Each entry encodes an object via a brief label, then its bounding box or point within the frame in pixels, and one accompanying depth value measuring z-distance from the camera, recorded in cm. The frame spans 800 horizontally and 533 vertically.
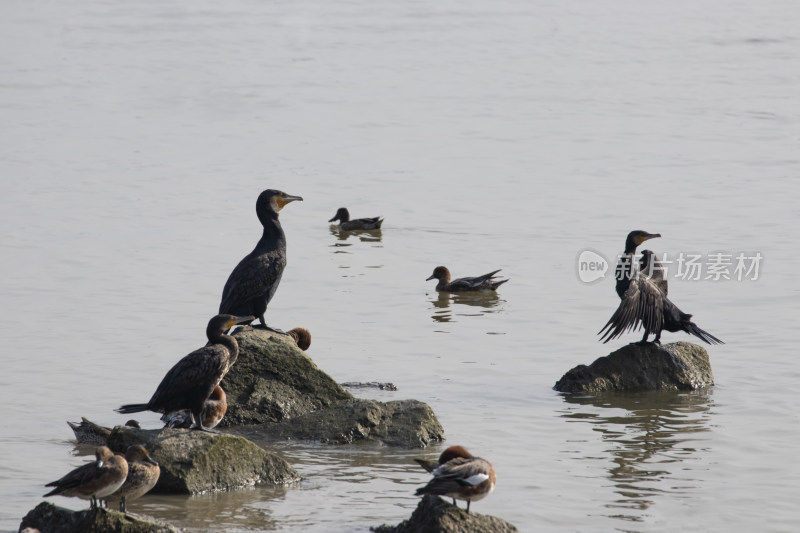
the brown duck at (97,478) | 1361
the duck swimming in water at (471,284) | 3116
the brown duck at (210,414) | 1758
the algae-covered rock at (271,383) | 1945
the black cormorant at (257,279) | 2074
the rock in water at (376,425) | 1883
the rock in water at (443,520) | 1328
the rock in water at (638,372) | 2231
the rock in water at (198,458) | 1588
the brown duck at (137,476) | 1437
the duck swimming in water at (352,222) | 3719
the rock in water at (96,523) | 1338
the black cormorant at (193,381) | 1628
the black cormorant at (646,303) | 2172
